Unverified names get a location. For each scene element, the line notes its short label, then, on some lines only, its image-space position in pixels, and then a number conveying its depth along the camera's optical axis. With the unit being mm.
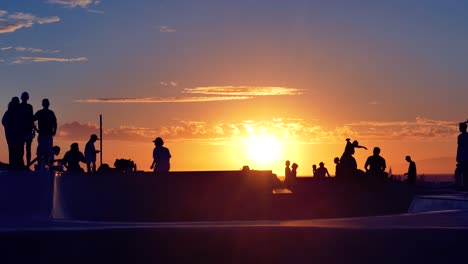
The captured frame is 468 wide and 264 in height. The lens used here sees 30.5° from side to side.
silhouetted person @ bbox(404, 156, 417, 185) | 27745
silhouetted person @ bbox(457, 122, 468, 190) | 20234
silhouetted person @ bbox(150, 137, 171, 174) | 21953
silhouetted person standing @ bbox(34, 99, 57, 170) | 18547
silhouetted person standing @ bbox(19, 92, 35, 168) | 18312
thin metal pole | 31439
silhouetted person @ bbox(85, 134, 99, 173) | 24688
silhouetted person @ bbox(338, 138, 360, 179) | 26281
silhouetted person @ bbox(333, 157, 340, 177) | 27391
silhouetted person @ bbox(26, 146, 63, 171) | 24066
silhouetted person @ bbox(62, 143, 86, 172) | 23969
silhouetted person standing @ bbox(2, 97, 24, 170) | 18281
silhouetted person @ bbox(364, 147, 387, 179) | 24672
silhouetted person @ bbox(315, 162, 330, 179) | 31250
